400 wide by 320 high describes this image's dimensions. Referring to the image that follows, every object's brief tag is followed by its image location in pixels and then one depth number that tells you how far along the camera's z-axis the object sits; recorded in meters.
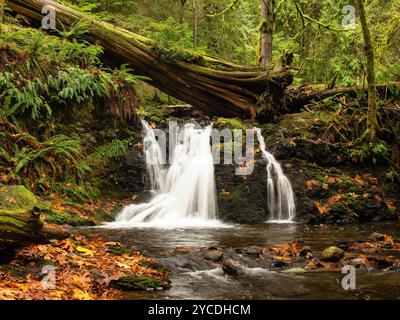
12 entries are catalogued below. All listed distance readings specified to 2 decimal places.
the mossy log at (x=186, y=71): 12.00
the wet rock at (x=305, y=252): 6.10
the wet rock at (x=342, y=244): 6.65
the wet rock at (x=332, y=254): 5.75
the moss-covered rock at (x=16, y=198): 5.90
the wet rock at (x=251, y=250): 6.04
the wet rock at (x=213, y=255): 5.56
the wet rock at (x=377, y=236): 7.43
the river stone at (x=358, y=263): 5.50
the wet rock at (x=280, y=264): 5.52
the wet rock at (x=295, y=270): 5.30
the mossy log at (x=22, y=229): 4.32
